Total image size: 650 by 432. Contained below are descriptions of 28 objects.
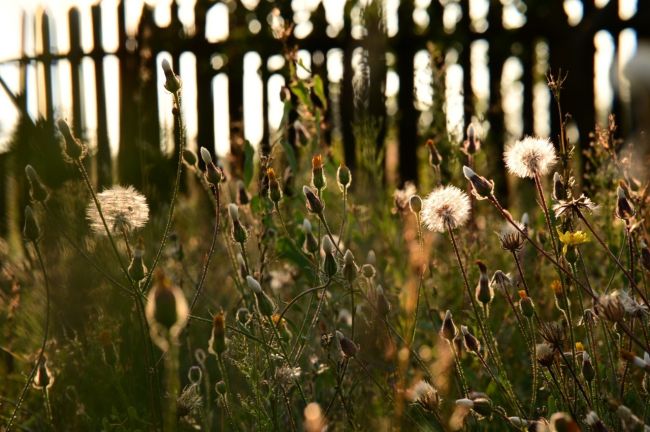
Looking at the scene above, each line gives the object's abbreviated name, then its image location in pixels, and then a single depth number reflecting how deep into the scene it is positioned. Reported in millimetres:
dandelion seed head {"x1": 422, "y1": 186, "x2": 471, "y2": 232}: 710
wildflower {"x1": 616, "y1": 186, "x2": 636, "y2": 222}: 664
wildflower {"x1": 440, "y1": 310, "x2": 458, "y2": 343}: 681
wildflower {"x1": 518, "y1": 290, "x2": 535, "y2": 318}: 673
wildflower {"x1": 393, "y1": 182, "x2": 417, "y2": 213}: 946
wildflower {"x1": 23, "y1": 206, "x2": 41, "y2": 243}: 675
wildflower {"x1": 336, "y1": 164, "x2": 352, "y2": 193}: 787
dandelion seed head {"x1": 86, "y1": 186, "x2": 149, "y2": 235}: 715
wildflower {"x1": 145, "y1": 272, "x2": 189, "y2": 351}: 522
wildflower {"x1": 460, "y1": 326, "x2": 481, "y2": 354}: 672
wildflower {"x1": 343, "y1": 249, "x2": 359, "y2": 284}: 708
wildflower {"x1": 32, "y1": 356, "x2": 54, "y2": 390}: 710
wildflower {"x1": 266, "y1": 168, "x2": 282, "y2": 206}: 764
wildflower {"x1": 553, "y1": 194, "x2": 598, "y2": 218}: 663
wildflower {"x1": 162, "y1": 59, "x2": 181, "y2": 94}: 676
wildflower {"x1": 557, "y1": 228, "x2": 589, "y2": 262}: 676
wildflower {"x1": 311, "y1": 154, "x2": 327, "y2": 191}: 769
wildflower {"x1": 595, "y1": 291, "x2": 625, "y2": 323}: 578
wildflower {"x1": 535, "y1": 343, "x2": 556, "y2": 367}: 640
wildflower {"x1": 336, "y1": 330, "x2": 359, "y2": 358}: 663
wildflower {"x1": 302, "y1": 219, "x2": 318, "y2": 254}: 754
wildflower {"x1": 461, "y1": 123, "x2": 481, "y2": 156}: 849
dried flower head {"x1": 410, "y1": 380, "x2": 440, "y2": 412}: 638
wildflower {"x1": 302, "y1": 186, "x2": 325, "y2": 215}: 733
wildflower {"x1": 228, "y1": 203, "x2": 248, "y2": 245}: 725
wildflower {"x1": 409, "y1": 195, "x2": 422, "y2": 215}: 727
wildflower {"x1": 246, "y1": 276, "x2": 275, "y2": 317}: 667
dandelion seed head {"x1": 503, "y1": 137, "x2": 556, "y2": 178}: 707
